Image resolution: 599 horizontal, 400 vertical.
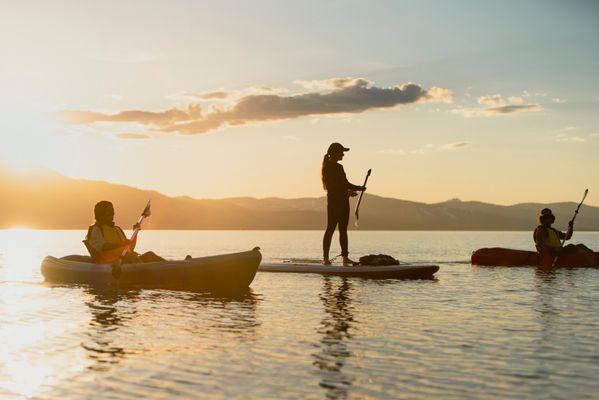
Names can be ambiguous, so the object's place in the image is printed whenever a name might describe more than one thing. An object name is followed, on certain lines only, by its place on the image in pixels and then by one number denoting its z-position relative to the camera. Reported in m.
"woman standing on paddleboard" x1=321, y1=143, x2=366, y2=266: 22.05
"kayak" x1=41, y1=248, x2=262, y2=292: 19.25
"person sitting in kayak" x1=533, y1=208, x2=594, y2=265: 27.59
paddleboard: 22.19
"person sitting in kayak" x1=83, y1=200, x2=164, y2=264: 19.45
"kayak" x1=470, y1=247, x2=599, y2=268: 28.38
